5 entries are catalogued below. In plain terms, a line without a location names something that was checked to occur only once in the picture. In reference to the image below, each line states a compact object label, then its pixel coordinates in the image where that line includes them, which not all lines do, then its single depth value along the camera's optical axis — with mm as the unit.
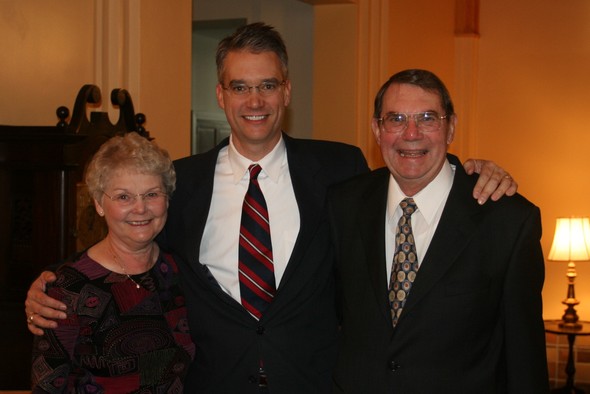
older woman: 2496
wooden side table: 7262
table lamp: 7445
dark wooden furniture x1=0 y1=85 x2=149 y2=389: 3445
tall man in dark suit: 2756
